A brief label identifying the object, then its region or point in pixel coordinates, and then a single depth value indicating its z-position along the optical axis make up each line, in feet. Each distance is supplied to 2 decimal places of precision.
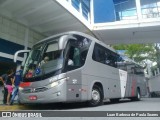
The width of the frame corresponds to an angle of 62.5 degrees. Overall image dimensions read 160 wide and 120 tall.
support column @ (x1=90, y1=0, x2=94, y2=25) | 32.90
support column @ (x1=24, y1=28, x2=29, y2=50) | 27.80
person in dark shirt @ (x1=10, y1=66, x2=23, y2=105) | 17.86
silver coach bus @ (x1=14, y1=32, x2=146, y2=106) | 15.00
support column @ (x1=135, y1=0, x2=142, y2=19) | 31.64
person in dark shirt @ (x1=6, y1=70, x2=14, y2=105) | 18.34
